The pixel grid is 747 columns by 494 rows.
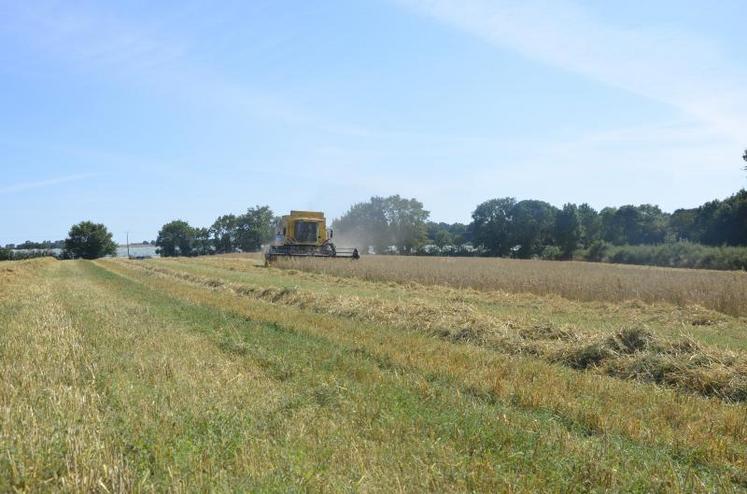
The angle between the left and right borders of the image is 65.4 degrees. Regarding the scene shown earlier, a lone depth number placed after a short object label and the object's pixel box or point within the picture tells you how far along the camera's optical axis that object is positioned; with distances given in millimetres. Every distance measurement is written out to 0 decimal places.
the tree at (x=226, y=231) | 136125
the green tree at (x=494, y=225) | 95062
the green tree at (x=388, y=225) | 112688
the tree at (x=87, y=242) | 110438
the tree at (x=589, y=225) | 85375
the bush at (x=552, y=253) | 82188
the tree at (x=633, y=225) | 93438
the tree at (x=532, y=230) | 89500
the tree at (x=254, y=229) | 131775
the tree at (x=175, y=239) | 136125
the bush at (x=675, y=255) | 47000
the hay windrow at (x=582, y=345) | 8007
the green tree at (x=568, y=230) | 84500
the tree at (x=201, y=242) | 133875
